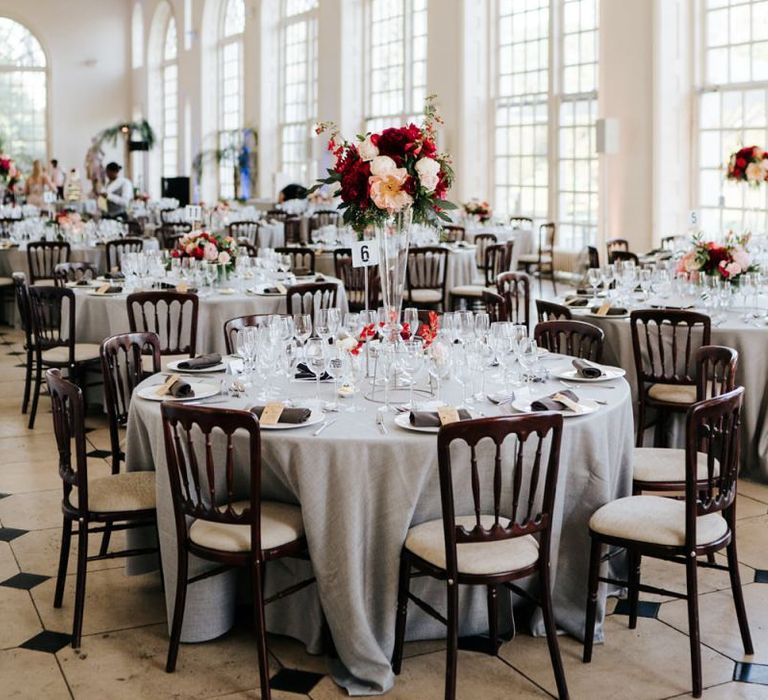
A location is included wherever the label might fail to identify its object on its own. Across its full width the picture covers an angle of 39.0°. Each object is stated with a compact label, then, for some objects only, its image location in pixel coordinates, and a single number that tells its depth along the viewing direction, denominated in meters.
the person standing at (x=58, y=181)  20.41
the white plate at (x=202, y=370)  4.41
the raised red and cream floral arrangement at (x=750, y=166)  7.68
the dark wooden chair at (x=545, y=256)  12.58
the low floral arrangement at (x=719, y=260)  6.28
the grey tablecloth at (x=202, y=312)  6.84
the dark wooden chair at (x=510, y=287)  6.86
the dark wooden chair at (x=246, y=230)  13.36
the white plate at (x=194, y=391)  3.93
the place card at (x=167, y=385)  3.99
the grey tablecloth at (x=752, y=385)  5.55
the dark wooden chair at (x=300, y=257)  8.40
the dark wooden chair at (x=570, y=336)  4.94
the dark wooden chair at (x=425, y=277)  9.59
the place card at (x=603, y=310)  6.08
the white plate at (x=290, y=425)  3.46
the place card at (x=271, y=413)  3.50
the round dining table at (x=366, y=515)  3.37
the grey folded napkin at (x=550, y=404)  3.65
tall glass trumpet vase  4.40
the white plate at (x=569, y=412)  3.61
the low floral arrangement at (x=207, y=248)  7.23
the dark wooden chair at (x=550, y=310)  5.51
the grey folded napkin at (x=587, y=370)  4.21
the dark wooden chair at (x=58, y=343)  6.43
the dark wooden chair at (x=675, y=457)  3.97
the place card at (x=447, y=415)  3.45
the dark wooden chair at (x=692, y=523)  3.33
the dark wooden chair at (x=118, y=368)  4.49
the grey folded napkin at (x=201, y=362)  4.43
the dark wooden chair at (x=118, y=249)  10.33
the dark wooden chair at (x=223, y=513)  3.25
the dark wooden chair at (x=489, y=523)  3.12
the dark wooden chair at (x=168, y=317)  6.23
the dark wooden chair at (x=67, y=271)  7.75
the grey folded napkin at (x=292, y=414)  3.51
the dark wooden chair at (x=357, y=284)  8.68
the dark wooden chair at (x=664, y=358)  5.43
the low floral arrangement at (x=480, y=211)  12.81
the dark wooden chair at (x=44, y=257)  10.20
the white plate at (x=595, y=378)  4.18
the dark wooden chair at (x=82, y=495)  3.60
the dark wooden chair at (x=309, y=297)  6.74
